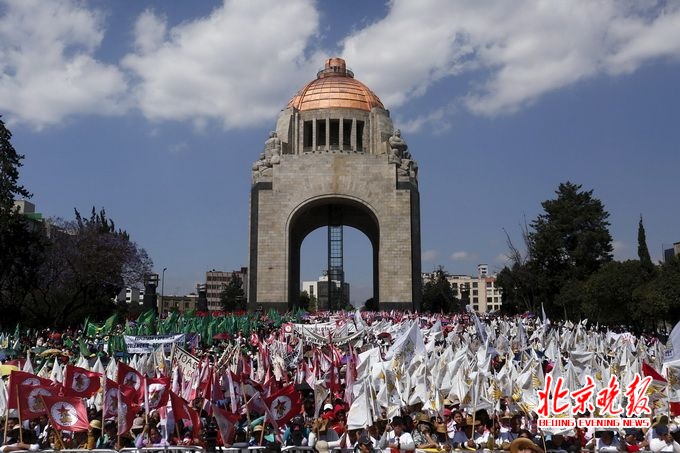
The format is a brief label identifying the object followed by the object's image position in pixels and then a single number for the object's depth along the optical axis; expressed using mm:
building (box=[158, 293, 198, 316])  124938
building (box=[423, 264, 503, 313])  117562
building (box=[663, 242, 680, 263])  59544
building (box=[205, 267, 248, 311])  136750
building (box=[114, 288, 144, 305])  71312
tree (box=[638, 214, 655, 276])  43269
